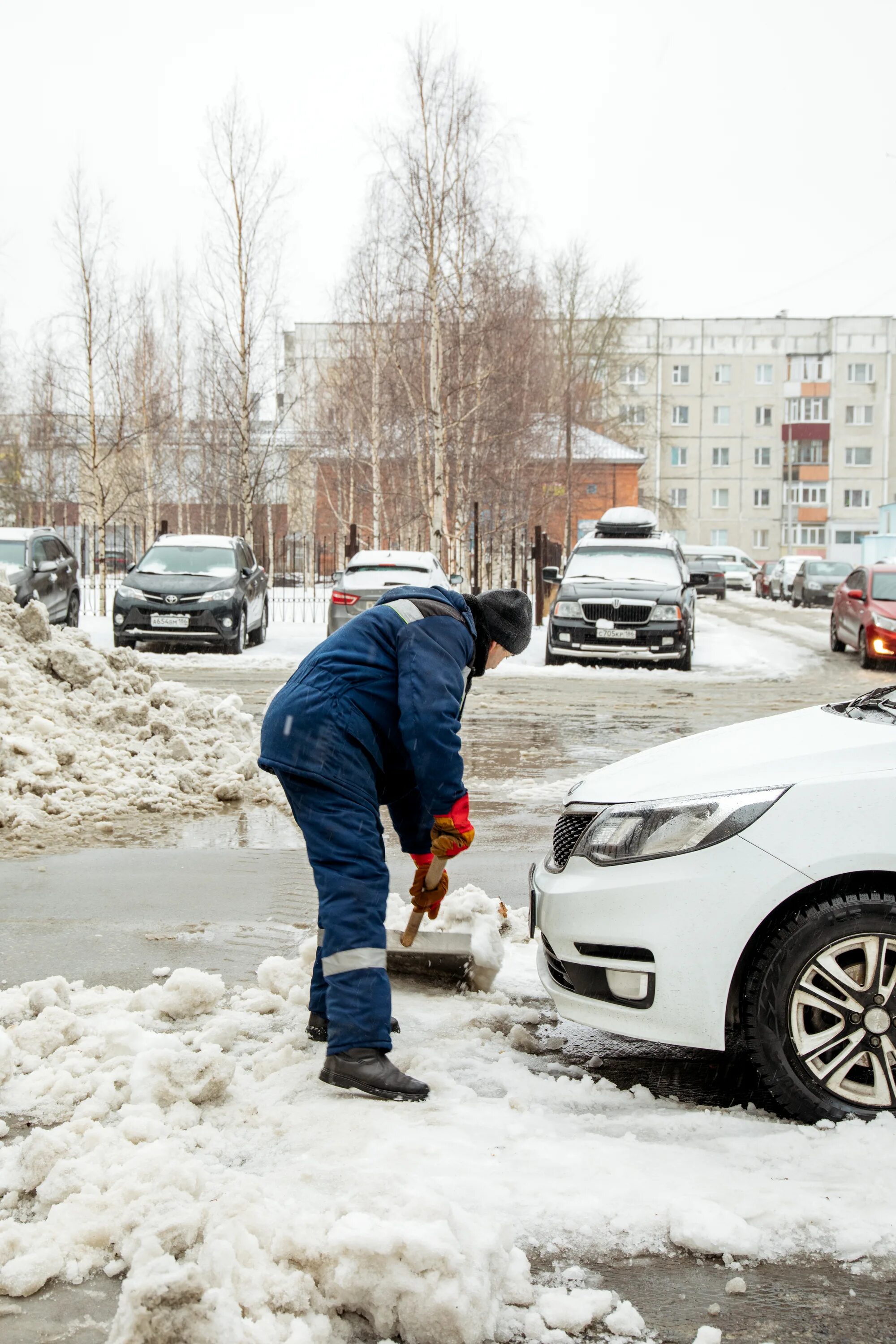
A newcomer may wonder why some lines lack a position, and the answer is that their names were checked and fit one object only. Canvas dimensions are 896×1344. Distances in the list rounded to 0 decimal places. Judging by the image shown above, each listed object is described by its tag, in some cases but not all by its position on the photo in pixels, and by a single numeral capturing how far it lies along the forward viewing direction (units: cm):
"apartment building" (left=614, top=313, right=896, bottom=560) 8188
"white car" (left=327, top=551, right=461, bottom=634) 1948
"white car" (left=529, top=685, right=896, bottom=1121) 343
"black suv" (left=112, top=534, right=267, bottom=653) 1944
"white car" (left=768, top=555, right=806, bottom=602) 4791
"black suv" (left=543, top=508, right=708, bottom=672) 1848
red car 1980
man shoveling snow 369
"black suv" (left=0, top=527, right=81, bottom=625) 1939
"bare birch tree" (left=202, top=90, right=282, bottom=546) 2775
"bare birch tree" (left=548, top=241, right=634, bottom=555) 4959
